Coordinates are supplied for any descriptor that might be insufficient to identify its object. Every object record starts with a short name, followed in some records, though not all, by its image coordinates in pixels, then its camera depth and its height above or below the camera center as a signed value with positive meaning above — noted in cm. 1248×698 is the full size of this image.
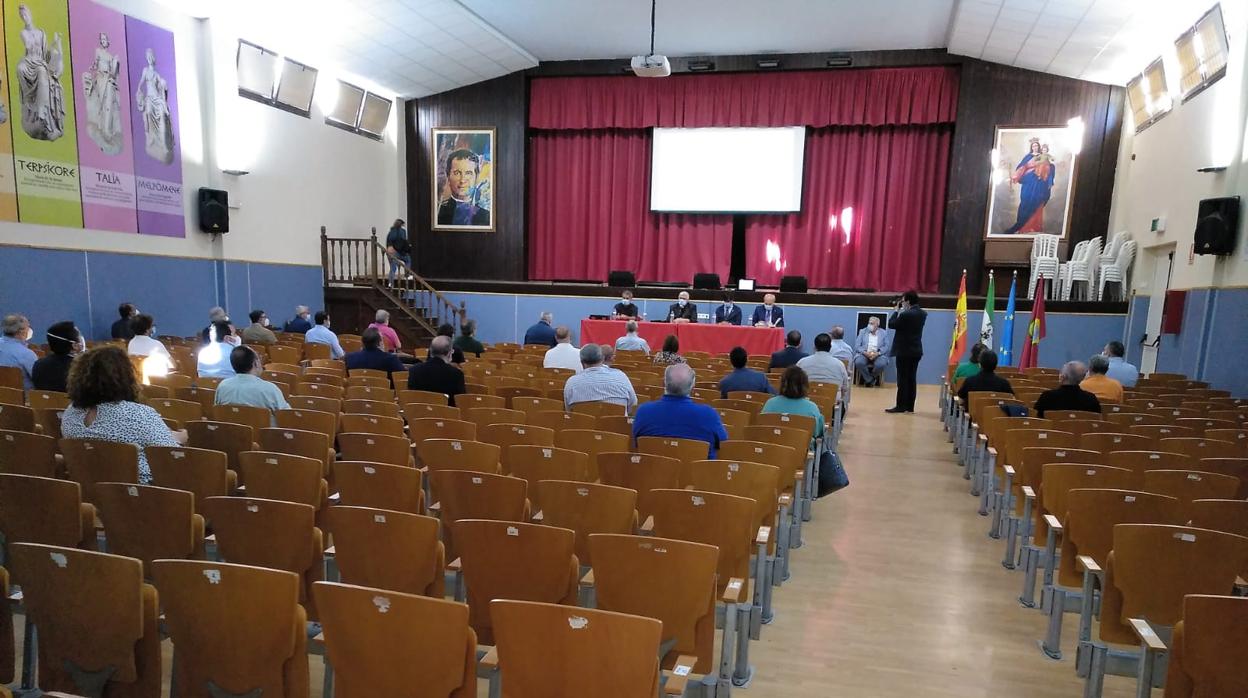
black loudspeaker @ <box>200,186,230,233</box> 1047 +84
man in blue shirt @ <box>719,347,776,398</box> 581 -83
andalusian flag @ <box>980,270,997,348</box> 1045 -48
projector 1003 +318
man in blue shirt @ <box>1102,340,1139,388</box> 737 -81
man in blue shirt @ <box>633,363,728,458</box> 411 -82
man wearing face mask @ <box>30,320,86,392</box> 502 -78
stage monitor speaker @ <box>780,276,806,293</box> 1276 +0
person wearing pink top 820 -81
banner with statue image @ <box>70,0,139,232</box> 874 +192
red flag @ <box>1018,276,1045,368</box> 1022 -56
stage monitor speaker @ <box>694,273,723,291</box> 1303 +2
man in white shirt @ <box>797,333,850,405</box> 672 -80
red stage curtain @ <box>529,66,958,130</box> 1328 +382
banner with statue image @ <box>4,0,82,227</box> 800 +179
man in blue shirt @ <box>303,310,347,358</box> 856 -88
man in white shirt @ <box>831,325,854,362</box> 948 -84
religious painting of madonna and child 1236 +204
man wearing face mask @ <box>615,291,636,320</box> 1216 -51
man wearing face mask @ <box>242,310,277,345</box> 823 -81
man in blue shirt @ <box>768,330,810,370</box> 713 -74
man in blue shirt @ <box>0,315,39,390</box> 566 -75
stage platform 1132 -22
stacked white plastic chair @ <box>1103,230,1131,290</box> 1146 +80
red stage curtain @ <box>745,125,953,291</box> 1380 +146
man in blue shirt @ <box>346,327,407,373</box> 651 -84
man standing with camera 896 -75
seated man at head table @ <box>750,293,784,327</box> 1181 -54
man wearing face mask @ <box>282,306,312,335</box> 1062 -87
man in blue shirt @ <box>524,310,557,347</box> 1012 -86
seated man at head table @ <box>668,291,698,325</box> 1211 -54
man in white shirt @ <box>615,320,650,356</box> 905 -82
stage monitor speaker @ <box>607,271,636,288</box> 1332 +1
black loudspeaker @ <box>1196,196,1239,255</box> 800 +87
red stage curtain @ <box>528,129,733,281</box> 1512 +132
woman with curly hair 321 -70
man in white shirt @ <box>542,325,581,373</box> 725 -84
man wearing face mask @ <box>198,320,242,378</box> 634 -89
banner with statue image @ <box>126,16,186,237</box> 946 +191
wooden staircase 1278 -50
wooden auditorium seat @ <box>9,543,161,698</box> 191 -104
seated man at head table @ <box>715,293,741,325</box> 1201 -55
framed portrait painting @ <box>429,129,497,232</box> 1509 +213
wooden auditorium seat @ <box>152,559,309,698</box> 182 -101
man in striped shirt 516 -80
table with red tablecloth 1062 -87
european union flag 1062 -71
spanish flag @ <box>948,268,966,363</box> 1032 -70
